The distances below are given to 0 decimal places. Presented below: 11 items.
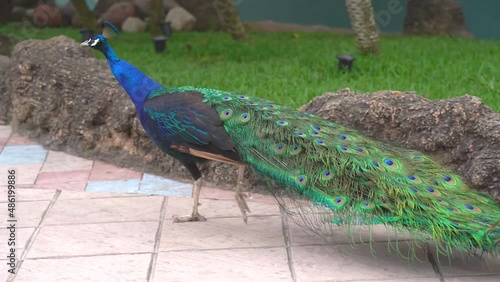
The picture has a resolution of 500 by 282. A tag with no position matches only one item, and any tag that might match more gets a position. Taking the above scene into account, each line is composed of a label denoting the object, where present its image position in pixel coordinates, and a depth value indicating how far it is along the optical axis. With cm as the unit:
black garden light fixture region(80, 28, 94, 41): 1070
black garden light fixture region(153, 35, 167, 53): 1015
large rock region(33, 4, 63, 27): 1355
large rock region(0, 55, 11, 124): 808
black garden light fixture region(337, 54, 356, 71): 812
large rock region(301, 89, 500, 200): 494
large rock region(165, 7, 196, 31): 1319
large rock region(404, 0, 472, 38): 1189
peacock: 416
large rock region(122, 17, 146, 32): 1318
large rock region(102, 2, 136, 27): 1357
